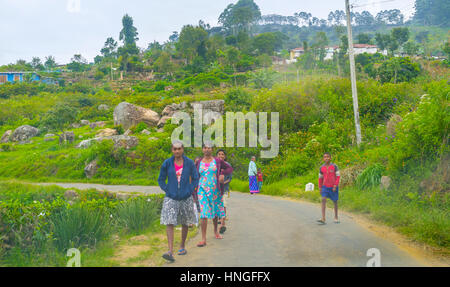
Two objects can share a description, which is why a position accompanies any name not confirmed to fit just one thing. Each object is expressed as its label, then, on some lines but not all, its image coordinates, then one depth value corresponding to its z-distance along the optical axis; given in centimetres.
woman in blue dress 802
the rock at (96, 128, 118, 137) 3781
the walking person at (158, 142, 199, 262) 696
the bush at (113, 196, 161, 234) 972
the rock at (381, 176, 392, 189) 1315
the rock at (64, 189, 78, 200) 1614
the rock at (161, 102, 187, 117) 4128
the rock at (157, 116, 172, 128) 3991
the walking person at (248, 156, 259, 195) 2034
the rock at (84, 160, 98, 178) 3038
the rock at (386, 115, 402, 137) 1815
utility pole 1931
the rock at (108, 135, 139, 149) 3099
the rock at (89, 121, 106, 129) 4470
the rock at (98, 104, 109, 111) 5203
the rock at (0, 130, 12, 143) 4378
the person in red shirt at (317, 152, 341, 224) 996
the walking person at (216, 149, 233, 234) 893
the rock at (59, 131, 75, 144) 3838
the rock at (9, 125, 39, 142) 4344
